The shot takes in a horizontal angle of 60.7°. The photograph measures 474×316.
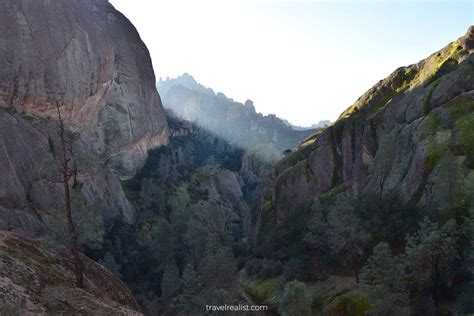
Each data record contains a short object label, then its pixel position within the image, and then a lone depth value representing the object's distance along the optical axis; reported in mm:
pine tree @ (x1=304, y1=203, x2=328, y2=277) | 58406
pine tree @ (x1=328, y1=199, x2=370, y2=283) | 48625
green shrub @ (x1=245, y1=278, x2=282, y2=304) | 59744
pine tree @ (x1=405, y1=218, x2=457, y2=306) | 32625
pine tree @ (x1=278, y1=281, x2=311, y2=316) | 34156
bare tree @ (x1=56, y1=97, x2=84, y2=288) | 24188
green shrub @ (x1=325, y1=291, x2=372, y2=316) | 36938
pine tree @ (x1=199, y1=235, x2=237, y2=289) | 59500
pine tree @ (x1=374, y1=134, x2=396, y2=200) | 60312
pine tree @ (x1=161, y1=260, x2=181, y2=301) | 74750
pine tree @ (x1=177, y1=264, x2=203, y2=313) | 55562
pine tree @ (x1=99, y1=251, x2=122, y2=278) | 78375
